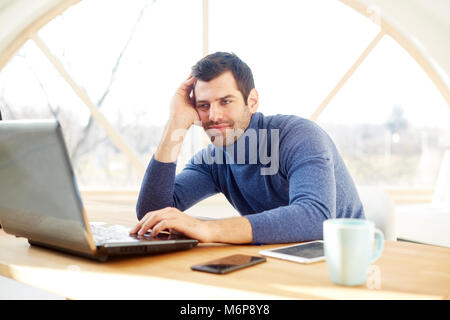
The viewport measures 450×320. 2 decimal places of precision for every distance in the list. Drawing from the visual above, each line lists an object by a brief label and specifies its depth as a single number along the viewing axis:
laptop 0.84
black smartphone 0.86
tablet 0.95
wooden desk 0.75
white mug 0.77
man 1.27
